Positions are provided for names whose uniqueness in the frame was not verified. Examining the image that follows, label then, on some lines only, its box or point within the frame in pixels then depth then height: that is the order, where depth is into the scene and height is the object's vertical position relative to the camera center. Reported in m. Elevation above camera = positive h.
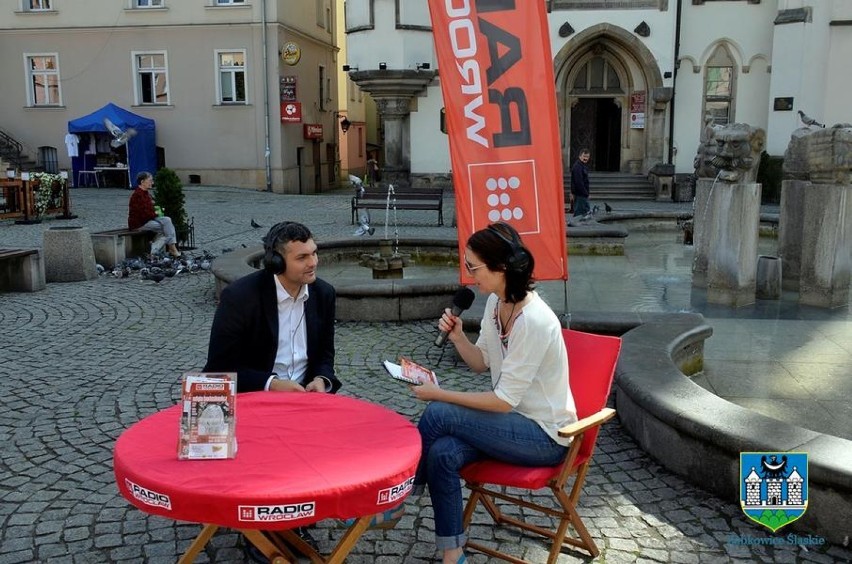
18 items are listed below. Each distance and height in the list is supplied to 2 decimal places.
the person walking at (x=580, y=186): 17.86 -0.90
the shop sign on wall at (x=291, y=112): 30.62 +1.12
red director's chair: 3.60 -1.39
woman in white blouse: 3.60 -1.12
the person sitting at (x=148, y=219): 13.55 -1.22
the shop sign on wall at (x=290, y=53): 30.48 +3.24
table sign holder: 3.07 -0.99
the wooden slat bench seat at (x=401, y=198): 19.30 -1.29
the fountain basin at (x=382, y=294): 8.64 -1.53
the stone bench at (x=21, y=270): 10.68 -1.60
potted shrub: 14.11 -0.90
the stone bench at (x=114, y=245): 12.74 -1.55
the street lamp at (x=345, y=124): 39.56 +0.89
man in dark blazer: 4.08 -0.87
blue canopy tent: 29.83 +0.32
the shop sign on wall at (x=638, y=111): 27.69 +1.05
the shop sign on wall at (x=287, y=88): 30.67 +1.98
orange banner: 5.79 +0.18
